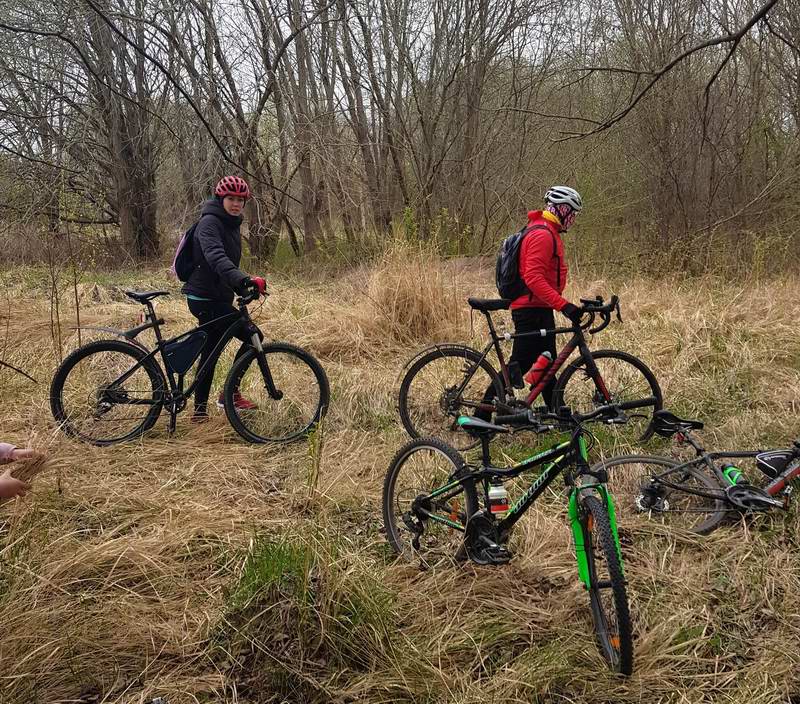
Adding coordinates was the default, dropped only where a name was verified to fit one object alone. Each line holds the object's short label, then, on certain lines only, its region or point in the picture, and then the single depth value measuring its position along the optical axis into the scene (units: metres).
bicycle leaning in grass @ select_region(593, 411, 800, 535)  3.29
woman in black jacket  4.41
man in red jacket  4.13
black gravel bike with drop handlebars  4.33
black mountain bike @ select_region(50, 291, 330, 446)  4.49
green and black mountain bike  2.25
